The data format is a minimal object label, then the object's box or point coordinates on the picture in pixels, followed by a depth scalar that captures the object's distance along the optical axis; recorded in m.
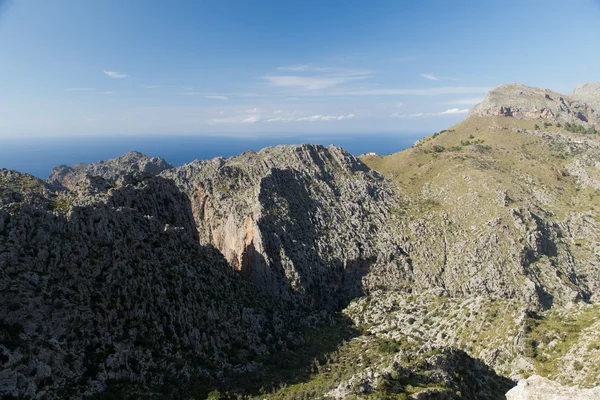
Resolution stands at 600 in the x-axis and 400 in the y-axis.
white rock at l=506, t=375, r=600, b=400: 23.89
